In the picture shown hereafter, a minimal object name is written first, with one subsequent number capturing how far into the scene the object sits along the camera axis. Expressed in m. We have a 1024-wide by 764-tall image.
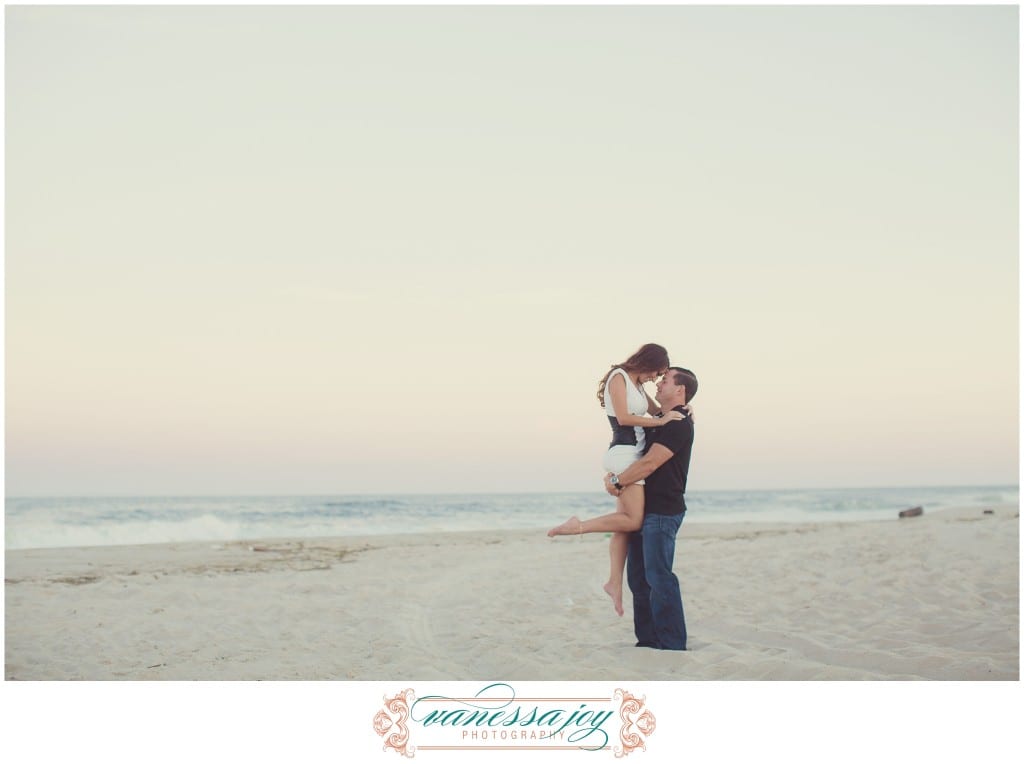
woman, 5.37
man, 5.39
